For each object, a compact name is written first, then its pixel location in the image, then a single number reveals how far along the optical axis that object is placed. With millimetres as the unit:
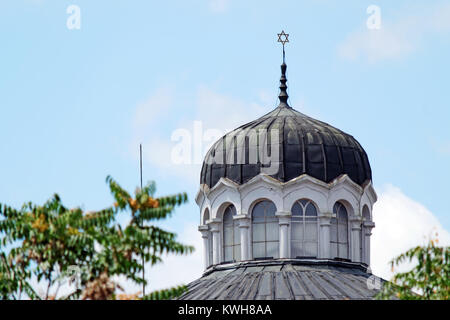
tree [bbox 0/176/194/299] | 35688
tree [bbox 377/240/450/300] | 38531
